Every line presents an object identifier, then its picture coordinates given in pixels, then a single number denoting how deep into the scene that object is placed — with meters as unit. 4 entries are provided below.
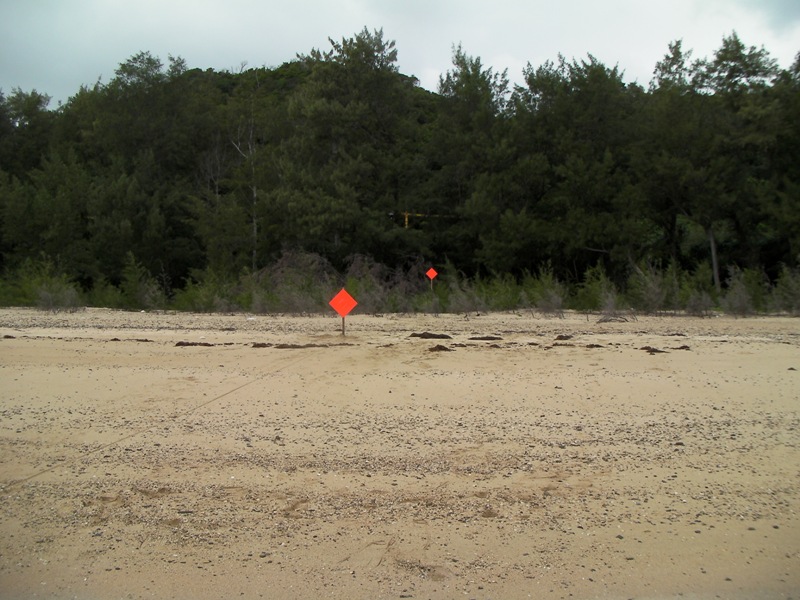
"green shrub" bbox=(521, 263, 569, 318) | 20.14
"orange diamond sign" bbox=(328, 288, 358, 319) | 14.06
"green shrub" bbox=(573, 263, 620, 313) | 20.76
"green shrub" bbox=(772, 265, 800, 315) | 19.67
